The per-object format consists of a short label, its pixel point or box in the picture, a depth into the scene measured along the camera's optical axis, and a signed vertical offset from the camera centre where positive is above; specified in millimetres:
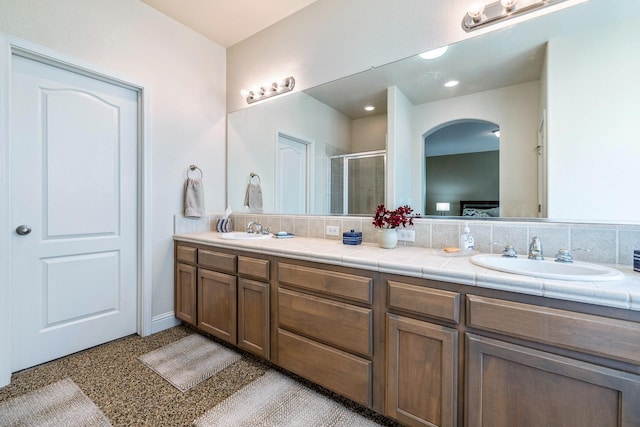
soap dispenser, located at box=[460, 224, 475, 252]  1543 -161
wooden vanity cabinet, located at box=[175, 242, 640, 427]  903 -551
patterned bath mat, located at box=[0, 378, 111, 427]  1409 -1039
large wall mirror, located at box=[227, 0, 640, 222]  1310 +508
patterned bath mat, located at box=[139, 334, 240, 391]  1779 -1036
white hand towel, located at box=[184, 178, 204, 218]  2531 +127
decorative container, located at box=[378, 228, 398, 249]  1710 -155
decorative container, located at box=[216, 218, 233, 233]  2678 -124
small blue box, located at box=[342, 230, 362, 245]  1890 -172
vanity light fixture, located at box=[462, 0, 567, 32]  1457 +1084
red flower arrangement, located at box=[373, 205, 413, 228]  1714 -34
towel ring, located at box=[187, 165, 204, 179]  2614 +408
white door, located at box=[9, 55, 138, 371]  1804 +6
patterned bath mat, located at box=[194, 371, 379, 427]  1419 -1051
